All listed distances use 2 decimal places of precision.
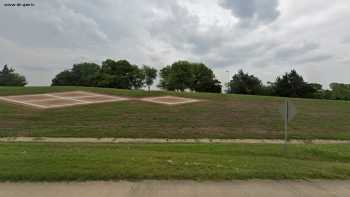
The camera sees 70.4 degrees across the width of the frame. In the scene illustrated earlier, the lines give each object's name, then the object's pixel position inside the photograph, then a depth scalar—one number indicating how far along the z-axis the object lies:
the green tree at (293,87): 50.59
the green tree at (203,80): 60.91
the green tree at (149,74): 66.81
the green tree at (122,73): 61.12
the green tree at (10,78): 65.76
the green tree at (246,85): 56.90
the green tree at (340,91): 57.44
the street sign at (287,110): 7.09
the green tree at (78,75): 65.31
